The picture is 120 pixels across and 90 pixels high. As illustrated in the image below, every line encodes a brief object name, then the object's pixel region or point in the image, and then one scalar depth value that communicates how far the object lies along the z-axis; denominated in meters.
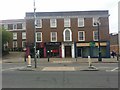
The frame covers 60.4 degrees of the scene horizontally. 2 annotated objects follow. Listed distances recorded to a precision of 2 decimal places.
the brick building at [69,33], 19.43
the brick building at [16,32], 25.48
